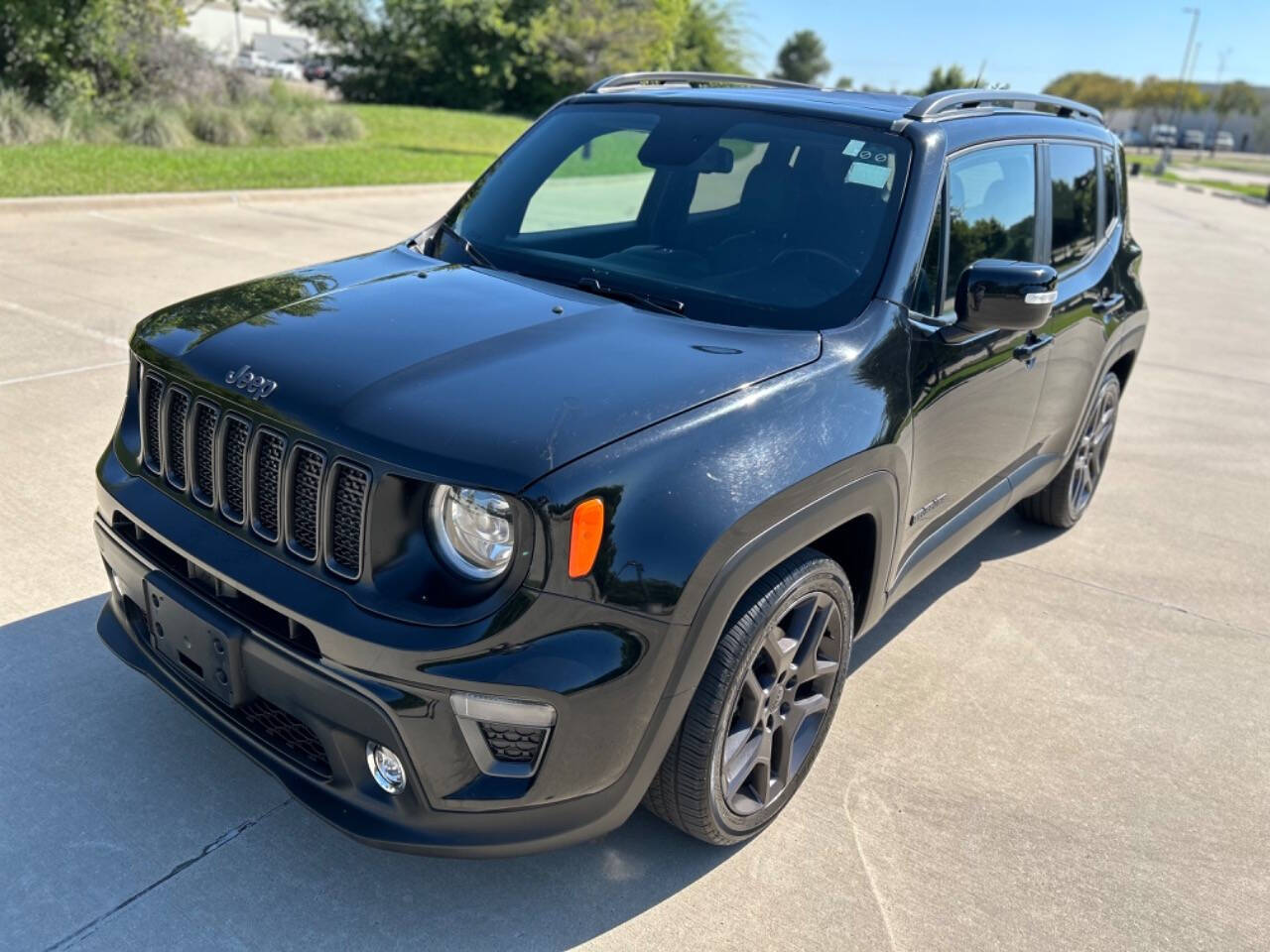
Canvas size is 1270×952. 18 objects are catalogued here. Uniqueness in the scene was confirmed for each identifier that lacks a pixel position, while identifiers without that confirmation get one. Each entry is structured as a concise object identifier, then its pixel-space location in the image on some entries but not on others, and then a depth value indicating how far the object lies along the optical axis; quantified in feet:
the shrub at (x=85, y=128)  48.88
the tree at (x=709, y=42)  135.58
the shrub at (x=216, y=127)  55.31
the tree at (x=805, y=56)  266.98
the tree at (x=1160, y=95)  305.53
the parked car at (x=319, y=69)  129.00
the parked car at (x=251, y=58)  164.45
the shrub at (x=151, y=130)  50.55
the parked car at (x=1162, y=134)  218.87
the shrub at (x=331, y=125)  63.36
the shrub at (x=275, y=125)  59.11
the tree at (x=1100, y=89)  305.94
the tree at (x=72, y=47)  49.16
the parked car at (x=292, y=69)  149.28
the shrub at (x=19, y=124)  45.44
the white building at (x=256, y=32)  197.88
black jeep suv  7.20
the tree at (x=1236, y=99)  292.20
